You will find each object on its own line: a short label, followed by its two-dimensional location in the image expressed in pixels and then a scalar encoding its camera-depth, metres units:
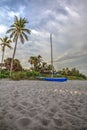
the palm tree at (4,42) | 23.52
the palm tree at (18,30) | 19.71
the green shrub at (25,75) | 17.92
